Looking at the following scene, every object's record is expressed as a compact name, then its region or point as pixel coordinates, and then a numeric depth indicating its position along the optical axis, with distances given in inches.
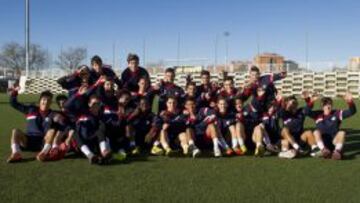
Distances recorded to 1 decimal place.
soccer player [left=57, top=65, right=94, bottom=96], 348.8
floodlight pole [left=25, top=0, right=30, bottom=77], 1459.2
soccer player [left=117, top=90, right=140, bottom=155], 333.7
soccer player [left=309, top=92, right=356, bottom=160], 322.0
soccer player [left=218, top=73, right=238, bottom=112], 355.3
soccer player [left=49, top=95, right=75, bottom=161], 301.6
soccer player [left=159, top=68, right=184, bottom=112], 367.6
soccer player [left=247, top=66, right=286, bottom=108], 362.6
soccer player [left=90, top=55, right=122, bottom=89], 358.6
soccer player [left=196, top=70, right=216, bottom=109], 368.8
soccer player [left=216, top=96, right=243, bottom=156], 335.0
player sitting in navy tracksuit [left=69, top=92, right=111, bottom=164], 298.7
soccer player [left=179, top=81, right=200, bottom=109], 363.6
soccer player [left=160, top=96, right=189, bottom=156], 332.5
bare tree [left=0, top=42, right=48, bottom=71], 2711.6
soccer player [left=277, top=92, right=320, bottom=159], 331.8
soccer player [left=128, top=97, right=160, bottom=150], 343.0
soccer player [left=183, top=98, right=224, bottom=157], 334.0
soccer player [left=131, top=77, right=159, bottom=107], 361.4
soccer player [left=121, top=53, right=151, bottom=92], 375.6
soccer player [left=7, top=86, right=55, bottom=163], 315.3
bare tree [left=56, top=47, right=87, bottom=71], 2251.5
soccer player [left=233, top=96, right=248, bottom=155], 330.8
